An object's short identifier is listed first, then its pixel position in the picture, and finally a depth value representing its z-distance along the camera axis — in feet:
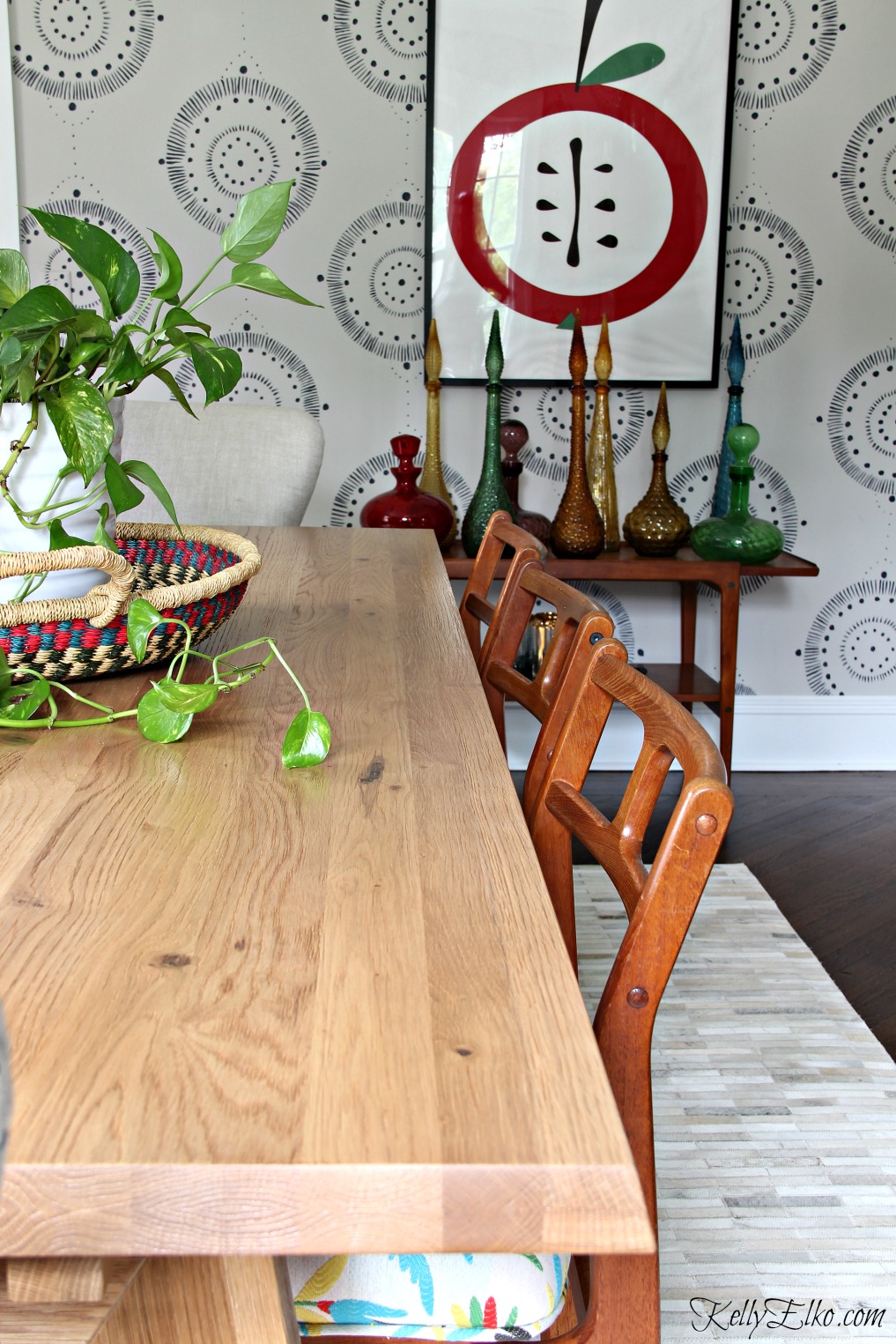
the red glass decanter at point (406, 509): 9.21
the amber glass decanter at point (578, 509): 9.62
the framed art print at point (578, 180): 9.87
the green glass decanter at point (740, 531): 9.65
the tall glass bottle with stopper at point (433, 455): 10.07
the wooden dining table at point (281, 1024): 1.53
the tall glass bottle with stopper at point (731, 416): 10.11
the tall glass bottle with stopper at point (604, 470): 10.07
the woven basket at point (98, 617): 3.34
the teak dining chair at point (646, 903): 2.43
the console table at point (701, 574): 9.59
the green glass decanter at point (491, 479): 9.57
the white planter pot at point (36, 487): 3.40
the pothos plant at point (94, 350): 3.04
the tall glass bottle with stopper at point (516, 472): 9.88
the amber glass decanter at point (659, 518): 9.84
